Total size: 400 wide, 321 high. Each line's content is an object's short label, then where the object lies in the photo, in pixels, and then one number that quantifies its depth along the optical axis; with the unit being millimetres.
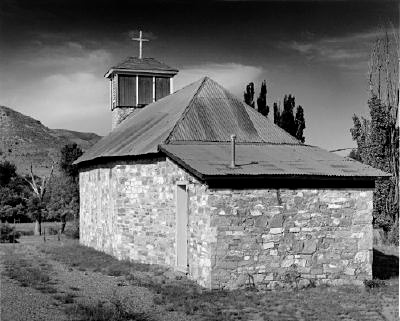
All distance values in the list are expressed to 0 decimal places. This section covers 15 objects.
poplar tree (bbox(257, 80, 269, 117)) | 32969
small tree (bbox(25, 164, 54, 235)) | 34356
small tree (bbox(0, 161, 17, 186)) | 46006
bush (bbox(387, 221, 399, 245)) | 23547
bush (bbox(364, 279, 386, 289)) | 13211
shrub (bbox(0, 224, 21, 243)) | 26953
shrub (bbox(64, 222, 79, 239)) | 27617
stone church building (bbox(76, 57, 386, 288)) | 12609
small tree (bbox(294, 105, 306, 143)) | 32812
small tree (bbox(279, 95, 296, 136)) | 32688
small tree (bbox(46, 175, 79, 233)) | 32250
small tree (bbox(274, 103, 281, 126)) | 33250
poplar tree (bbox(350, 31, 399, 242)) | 24203
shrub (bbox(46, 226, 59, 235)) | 32581
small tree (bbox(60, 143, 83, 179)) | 37000
